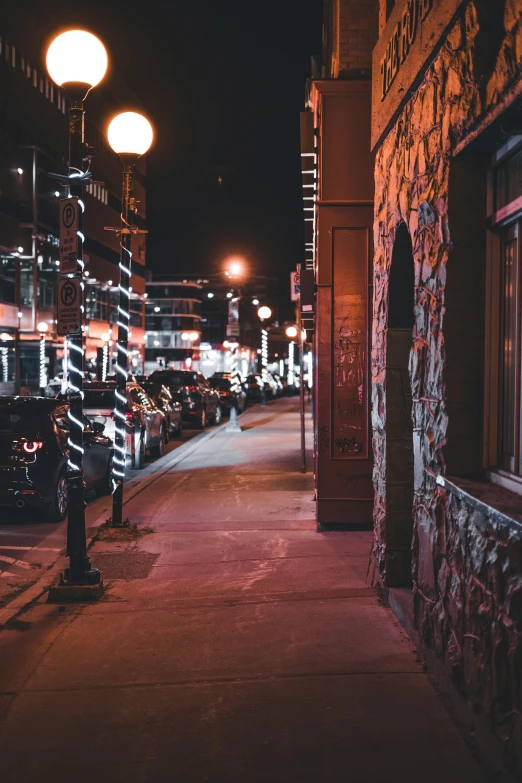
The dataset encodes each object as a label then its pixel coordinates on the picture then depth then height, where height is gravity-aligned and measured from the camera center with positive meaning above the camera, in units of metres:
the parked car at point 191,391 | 28.06 -0.52
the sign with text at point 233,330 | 28.98 +1.61
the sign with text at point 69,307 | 7.91 +0.65
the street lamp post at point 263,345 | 32.64 +2.13
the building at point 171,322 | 115.25 +7.54
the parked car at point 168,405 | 22.42 -0.82
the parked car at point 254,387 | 52.04 -0.67
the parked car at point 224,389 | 37.84 -0.56
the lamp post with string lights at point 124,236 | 9.64 +1.80
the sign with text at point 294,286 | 18.44 +2.03
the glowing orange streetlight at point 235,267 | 30.62 +3.99
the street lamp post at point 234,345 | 27.36 +1.10
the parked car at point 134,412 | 17.22 -0.77
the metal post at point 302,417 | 16.38 -1.02
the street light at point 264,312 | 32.47 +2.50
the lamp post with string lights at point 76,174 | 7.52 +1.91
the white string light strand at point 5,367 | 46.38 +0.50
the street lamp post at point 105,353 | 55.49 +1.60
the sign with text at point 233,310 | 29.69 +2.33
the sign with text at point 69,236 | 7.91 +1.32
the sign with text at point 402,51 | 5.36 +2.38
